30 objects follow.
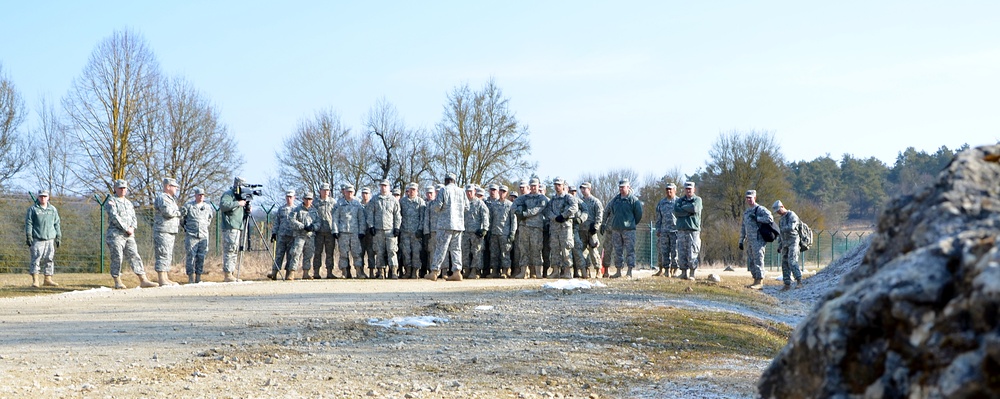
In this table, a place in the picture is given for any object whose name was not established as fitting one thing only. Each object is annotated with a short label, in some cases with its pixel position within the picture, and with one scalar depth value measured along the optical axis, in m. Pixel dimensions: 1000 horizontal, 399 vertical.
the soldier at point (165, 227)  16.88
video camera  18.07
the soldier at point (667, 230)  19.78
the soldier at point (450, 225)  17.73
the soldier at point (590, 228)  19.89
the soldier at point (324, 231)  20.28
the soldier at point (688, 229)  19.11
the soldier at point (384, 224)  19.95
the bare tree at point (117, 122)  32.44
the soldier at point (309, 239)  20.00
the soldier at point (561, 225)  19.16
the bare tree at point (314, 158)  43.53
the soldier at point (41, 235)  17.67
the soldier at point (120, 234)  16.40
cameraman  18.03
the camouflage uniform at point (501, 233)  19.98
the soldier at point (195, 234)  17.55
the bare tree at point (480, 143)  42.12
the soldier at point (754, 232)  17.86
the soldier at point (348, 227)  20.08
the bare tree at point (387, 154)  44.25
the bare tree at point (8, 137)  33.56
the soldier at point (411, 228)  20.19
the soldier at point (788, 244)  17.72
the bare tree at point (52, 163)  35.69
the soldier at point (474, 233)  19.72
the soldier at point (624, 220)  19.67
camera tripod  17.81
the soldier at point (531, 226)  19.62
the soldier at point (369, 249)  20.42
